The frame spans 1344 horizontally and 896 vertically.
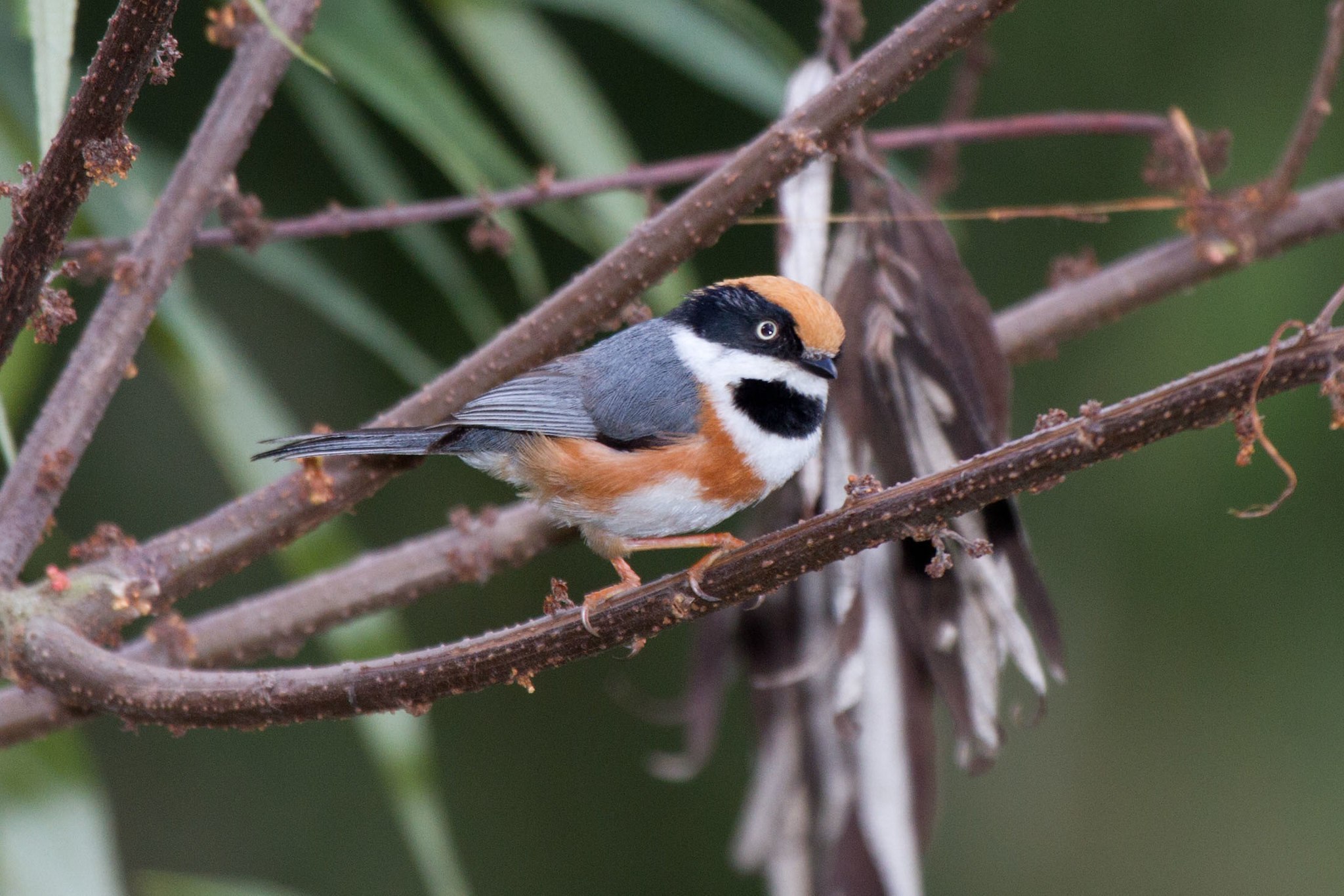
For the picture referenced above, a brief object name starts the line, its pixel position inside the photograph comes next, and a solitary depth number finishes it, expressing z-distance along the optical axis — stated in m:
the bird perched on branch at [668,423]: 4.22
